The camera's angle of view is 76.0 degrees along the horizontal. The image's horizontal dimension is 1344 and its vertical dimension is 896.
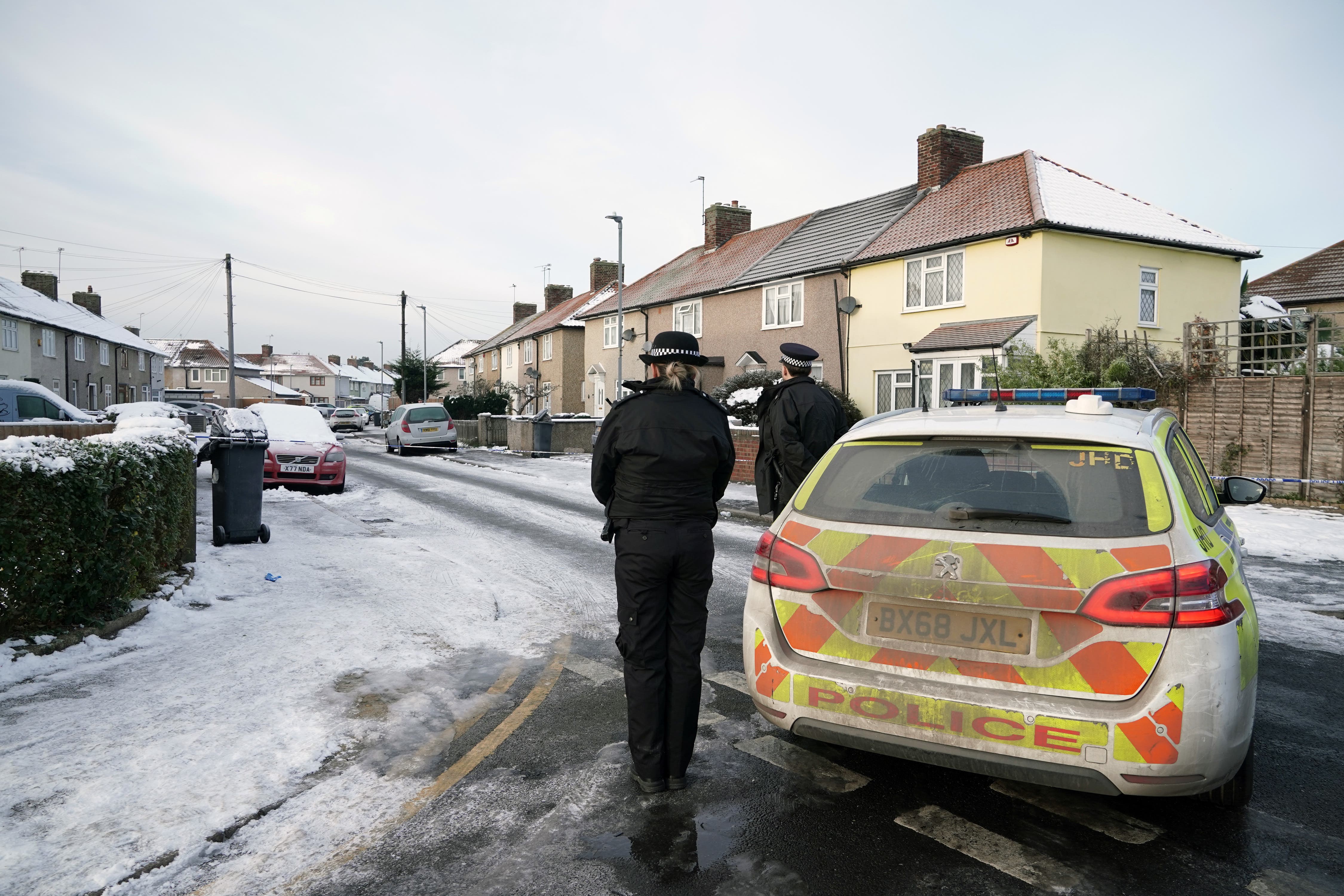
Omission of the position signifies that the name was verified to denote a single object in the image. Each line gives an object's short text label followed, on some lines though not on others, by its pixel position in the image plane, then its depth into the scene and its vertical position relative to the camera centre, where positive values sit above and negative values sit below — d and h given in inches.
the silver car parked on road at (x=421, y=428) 1150.3 -22.6
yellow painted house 761.6 +133.2
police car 113.5 -27.9
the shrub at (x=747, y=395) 799.1 +18.2
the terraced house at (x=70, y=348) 1502.2 +131.2
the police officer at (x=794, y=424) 277.9 -3.3
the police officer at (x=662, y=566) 143.0 -25.5
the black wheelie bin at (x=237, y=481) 355.6 -29.6
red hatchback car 588.1 -32.9
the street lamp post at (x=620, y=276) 1192.8 +198.8
